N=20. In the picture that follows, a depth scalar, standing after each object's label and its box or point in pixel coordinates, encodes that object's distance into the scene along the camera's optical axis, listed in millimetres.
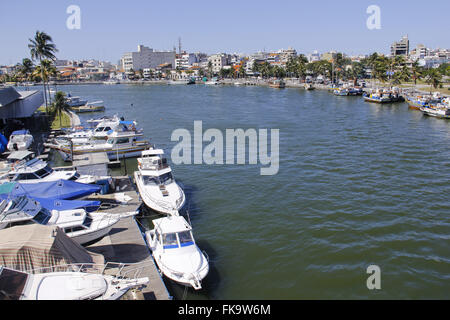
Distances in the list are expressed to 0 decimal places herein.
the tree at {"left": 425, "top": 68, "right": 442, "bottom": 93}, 85894
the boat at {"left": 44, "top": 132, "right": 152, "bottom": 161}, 34000
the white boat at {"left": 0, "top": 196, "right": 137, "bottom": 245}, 15344
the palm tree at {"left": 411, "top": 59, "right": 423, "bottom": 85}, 104312
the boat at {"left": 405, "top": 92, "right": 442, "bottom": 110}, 65525
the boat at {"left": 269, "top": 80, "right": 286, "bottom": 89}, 137988
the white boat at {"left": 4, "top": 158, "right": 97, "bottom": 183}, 22392
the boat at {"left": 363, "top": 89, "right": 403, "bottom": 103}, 80938
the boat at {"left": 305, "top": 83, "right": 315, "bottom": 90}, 123050
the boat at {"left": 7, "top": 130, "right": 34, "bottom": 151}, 32375
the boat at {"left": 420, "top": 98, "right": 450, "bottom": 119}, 57781
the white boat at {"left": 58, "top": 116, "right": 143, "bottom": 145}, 37000
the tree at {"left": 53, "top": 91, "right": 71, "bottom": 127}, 50062
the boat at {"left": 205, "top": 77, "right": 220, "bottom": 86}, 174250
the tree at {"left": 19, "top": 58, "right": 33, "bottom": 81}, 81125
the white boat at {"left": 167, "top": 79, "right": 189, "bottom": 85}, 190812
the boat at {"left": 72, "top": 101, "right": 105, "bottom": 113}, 74188
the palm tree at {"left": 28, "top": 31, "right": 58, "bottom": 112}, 50938
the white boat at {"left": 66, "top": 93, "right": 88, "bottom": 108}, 77950
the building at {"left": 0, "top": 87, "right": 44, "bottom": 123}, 36938
